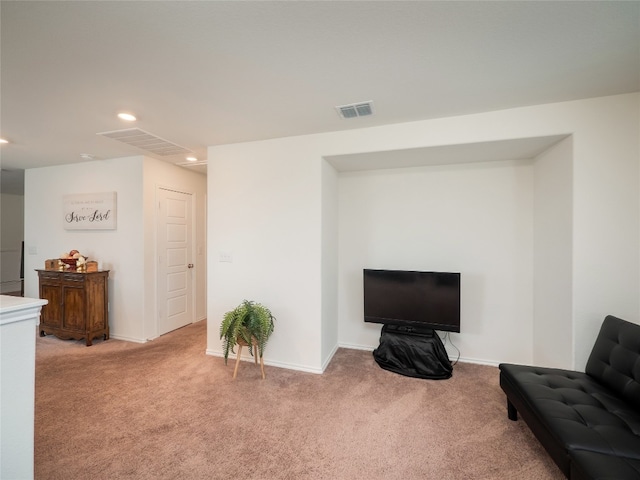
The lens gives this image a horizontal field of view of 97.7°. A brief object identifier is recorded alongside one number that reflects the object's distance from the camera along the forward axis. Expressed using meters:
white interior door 3.98
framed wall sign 3.85
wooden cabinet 3.54
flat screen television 2.89
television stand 2.79
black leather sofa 1.30
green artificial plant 2.66
